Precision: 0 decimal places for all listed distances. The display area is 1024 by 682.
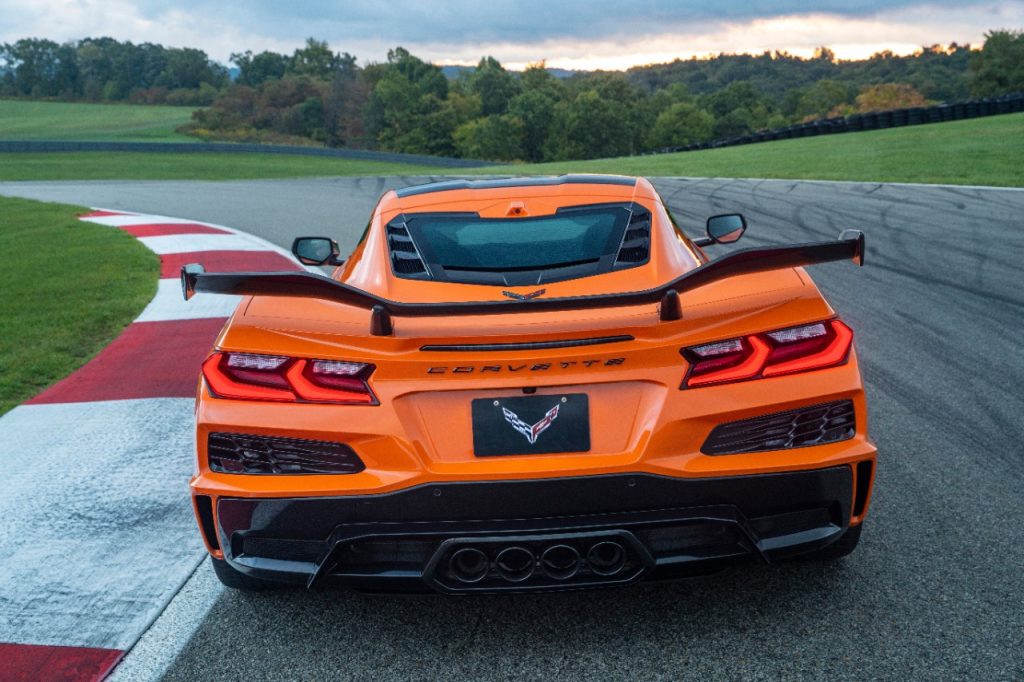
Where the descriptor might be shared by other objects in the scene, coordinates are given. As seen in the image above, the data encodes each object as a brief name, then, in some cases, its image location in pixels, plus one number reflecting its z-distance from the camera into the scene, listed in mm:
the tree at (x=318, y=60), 167750
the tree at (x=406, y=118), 109500
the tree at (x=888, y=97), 90638
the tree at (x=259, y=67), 164875
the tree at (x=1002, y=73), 76062
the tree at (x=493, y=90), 126438
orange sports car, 2748
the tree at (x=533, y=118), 108250
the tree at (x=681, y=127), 114312
